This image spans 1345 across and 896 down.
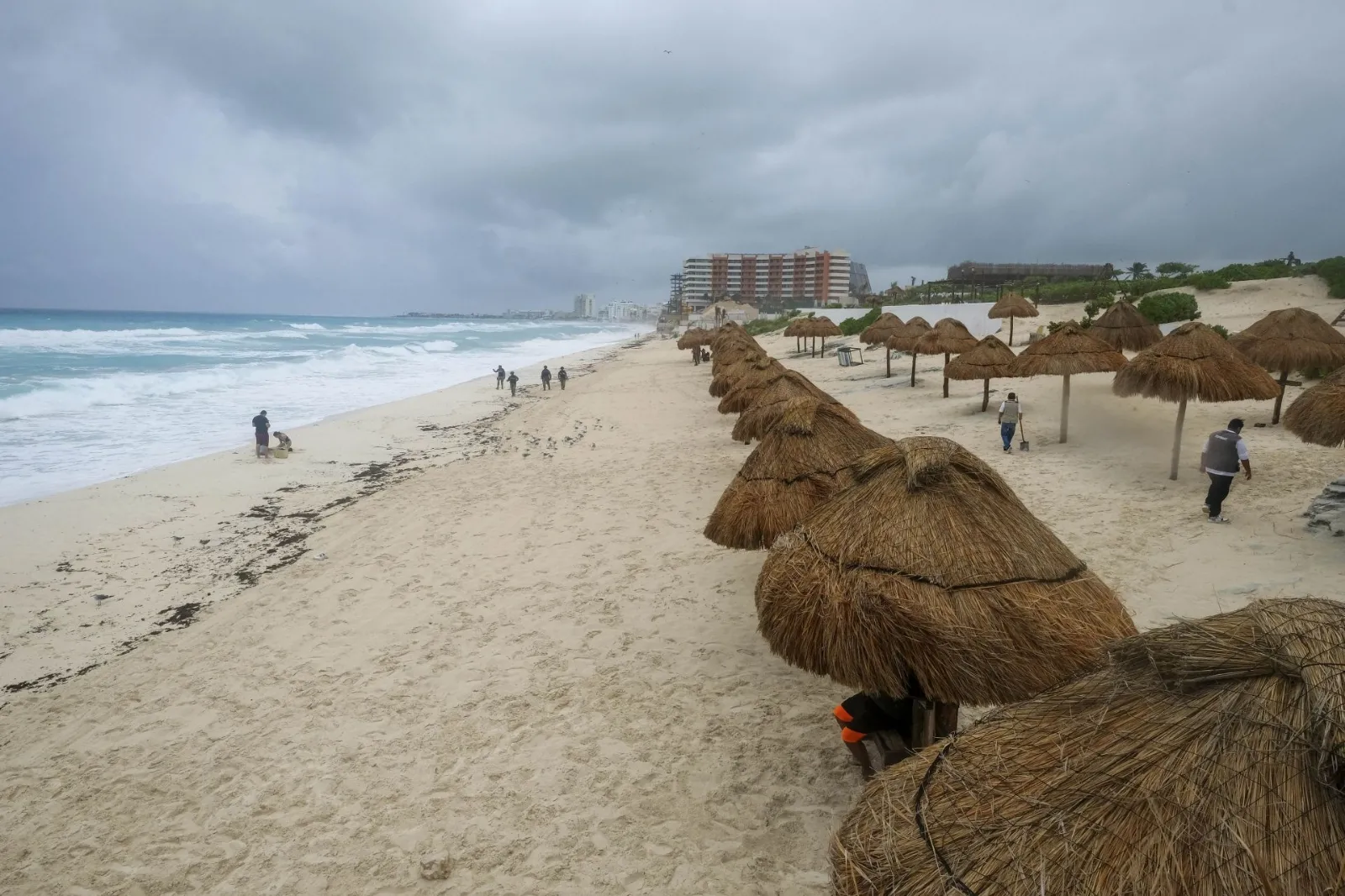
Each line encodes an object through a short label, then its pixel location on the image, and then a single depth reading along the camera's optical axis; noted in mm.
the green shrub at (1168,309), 19812
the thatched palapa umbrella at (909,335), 19062
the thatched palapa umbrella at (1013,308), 21547
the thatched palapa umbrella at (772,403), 9445
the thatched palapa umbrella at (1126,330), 15867
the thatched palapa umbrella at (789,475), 5887
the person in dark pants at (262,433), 14109
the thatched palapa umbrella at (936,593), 3287
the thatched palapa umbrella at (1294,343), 10633
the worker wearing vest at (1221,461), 7270
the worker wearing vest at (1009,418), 11094
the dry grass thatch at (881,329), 22766
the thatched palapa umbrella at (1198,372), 8461
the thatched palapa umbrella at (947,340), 16750
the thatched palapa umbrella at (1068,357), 11148
